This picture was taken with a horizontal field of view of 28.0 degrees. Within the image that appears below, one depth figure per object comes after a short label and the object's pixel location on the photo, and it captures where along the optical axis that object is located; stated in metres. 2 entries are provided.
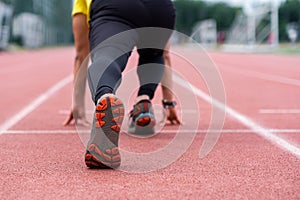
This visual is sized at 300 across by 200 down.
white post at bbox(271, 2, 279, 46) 49.31
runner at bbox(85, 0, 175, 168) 3.38
